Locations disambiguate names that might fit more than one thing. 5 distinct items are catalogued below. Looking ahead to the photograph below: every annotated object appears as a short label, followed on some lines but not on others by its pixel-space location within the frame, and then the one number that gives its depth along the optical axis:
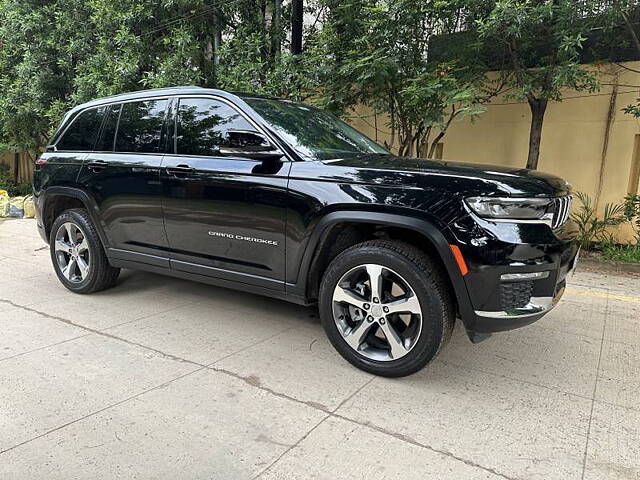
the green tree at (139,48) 8.84
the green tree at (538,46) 5.82
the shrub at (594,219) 7.24
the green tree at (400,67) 6.57
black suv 2.78
